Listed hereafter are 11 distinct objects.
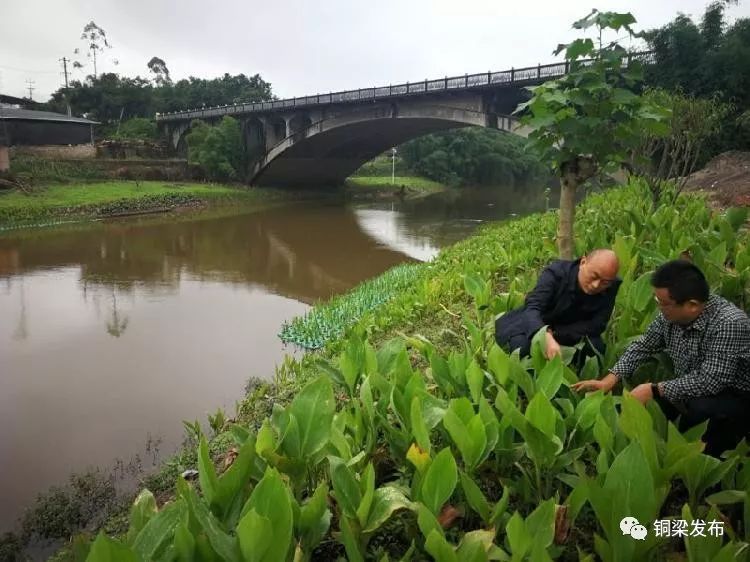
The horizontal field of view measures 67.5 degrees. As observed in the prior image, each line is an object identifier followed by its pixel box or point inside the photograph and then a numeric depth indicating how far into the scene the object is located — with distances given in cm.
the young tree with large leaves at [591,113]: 379
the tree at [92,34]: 4381
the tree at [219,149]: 2745
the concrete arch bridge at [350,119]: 1889
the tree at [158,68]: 5362
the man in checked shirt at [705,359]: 228
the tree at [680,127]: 738
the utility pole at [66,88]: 3816
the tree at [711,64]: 1417
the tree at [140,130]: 3438
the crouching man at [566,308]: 298
